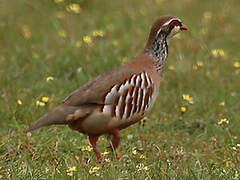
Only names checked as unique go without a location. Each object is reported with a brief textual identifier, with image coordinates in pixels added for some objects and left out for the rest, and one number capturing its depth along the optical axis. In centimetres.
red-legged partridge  998
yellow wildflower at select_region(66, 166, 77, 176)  858
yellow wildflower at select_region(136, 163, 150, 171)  891
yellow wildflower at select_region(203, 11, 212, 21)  1798
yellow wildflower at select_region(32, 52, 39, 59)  1531
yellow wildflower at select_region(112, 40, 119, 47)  1578
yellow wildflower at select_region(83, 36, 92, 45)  1420
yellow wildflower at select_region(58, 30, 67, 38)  1530
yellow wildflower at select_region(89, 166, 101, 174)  857
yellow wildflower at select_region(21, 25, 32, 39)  1692
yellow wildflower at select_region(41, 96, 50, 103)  1189
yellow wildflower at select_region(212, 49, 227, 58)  1428
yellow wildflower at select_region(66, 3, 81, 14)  1438
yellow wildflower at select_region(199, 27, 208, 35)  1537
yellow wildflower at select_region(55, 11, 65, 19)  1844
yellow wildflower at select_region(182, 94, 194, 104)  1220
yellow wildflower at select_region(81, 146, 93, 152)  967
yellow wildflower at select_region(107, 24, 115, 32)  1772
